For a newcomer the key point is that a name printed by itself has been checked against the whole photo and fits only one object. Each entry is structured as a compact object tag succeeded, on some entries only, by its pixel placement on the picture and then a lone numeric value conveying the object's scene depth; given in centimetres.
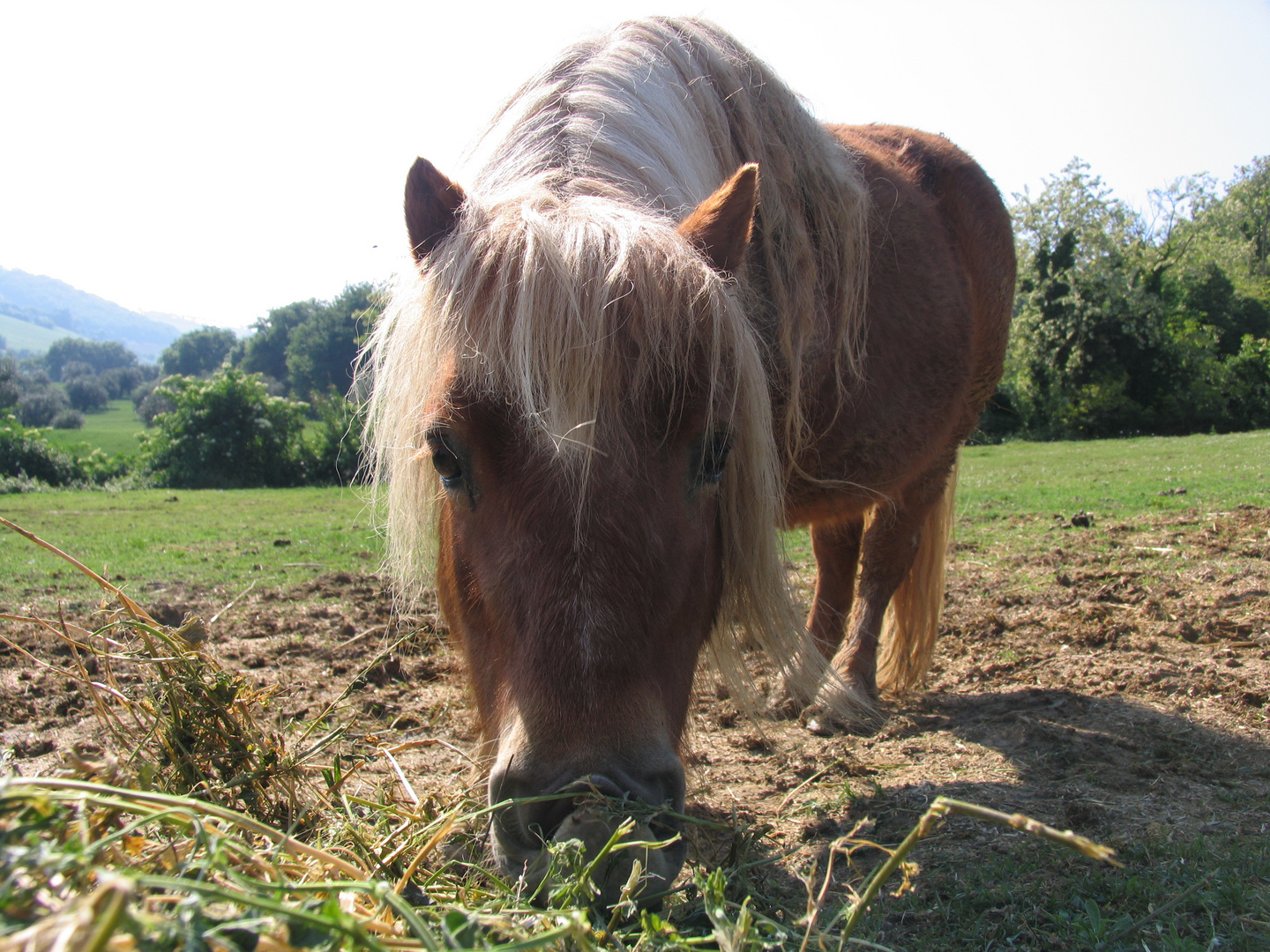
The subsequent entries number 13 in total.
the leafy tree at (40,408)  5716
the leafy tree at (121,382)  8956
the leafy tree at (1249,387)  2811
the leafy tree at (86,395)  7650
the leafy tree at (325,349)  5506
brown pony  156
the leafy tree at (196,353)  10812
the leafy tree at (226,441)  3119
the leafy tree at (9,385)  5114
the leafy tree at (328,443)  2777
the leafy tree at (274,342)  7906
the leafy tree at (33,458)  2836
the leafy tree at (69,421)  5756
